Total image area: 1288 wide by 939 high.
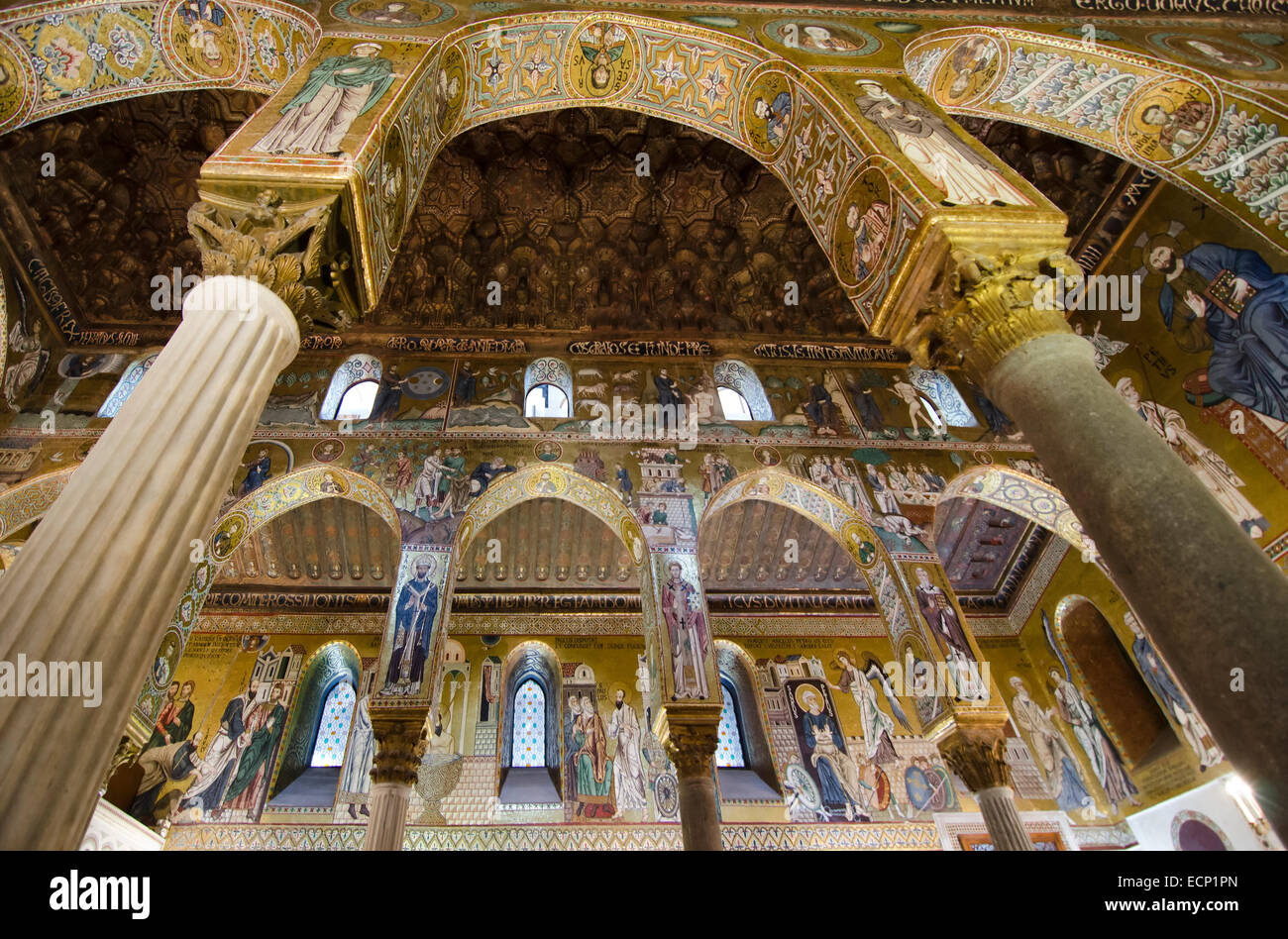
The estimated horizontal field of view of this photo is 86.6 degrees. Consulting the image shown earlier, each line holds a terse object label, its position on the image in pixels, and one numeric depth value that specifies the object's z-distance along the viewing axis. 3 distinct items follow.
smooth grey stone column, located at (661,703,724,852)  5.81
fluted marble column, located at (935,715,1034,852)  6.19
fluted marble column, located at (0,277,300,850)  1.98
